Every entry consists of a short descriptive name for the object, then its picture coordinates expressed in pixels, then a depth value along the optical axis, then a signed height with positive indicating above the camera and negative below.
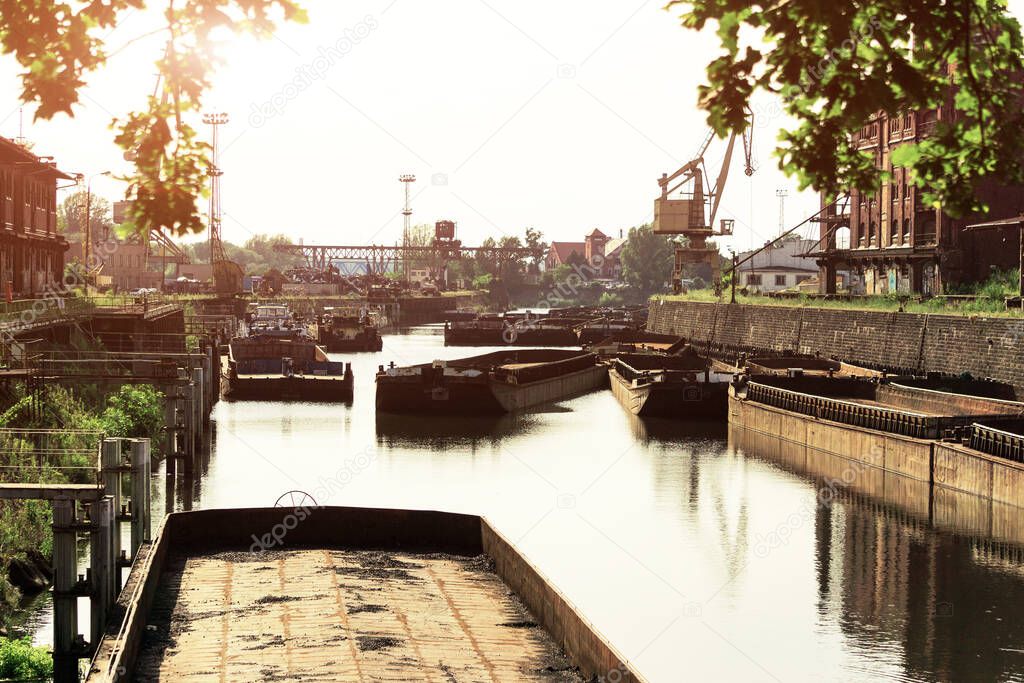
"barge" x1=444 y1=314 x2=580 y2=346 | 137.62 -4.18
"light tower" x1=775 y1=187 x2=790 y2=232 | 176.12 +11.60
